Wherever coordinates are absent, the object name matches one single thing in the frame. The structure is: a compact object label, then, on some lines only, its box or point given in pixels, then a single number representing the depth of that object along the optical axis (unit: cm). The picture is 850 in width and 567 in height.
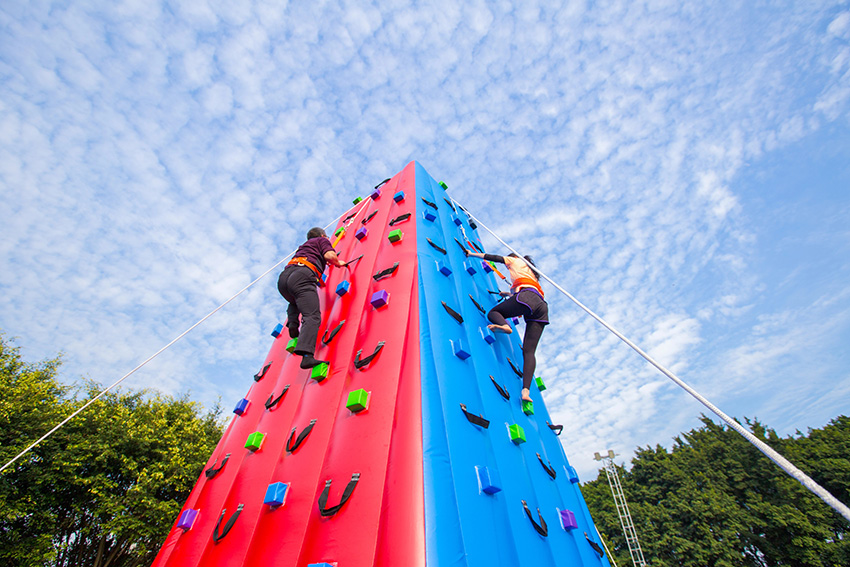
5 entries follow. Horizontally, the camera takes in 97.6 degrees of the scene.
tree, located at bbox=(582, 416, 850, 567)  1523
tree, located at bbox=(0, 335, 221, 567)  764
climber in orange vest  331
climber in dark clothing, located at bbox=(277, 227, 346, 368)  283
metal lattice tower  1559
